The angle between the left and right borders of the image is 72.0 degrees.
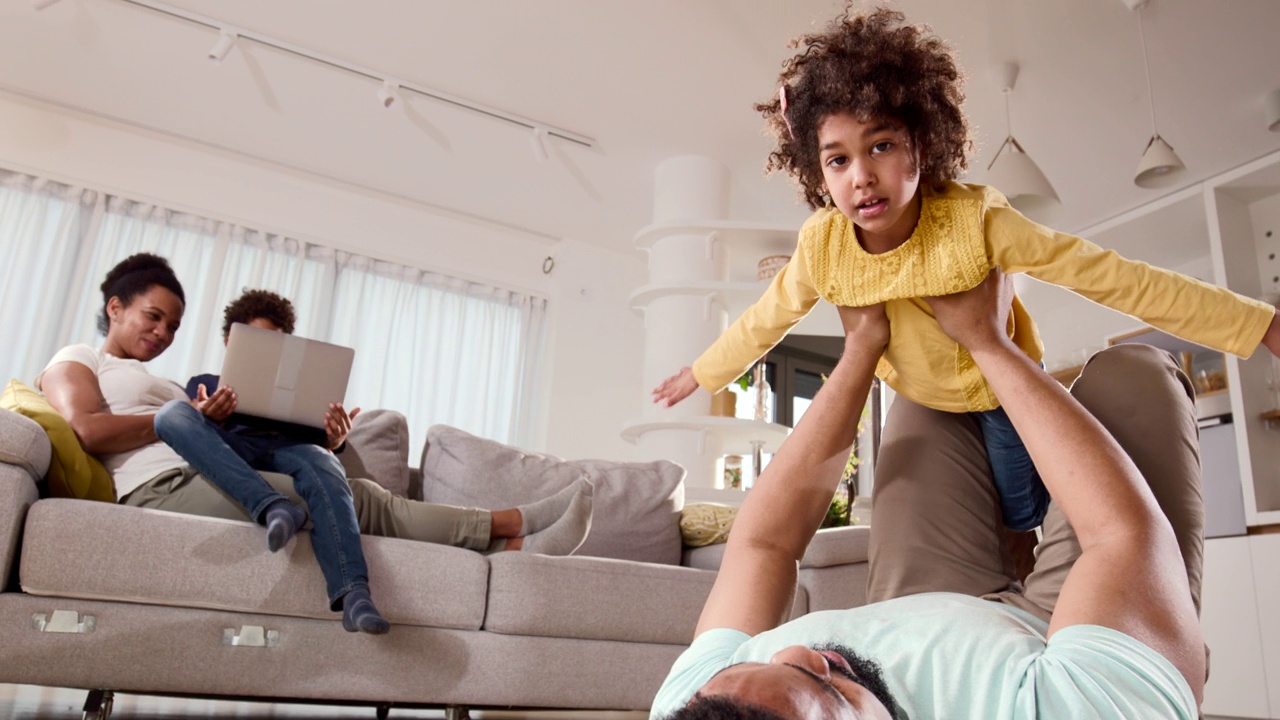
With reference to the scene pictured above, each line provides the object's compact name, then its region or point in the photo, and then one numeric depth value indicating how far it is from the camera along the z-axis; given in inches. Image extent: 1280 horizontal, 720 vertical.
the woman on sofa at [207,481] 74.4
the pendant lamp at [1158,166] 135.6
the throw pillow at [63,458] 72.7
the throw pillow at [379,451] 102.6
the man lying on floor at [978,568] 26.0
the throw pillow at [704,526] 113.0
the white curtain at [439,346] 207.0
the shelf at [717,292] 176.4
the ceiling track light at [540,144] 178.9
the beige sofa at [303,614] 65.3
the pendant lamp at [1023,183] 138.6
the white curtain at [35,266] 169.3
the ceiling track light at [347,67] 150.6
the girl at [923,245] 47.7
